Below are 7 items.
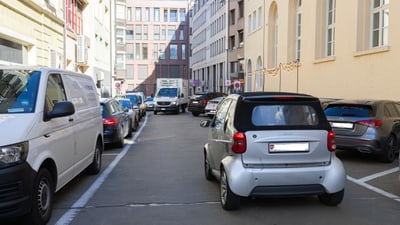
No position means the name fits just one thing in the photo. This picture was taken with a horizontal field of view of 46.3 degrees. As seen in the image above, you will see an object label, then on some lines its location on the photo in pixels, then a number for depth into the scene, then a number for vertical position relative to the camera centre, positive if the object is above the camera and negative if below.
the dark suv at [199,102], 31.70 -0.60
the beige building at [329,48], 17.64 +2.38
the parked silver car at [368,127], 10.31 -0.72
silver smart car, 5.88 -0.73
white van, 4.82 -0.55
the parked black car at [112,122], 12.52 -0.82
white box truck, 34.62 -0.23
